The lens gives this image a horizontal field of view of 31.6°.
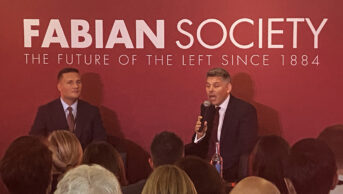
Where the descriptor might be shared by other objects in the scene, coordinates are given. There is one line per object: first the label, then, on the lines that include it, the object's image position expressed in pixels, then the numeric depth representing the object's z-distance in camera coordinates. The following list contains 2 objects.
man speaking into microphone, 6.27
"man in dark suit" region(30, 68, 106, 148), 6.83
